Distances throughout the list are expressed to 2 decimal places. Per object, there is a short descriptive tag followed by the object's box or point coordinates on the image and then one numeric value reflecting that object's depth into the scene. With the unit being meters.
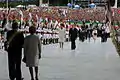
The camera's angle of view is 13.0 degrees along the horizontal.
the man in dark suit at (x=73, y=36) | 30.00
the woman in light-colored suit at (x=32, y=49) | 13.45
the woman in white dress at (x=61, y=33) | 29.94
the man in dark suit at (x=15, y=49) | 13.66
